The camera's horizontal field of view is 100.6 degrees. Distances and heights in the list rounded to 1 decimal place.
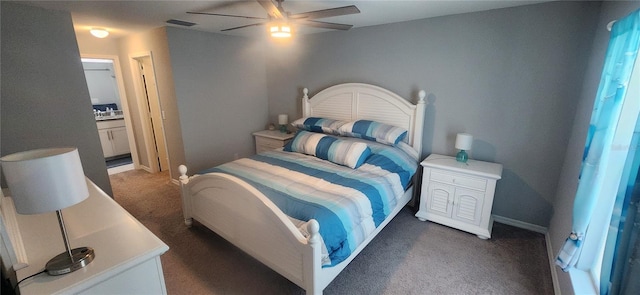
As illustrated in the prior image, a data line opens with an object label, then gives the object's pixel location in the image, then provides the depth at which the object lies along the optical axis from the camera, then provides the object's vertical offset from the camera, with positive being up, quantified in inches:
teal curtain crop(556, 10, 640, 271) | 50.6 -7.2
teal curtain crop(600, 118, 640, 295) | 39.5 -23.1
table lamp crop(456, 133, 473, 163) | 102.9 -19.6
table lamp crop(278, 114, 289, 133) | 165.2 -17.4
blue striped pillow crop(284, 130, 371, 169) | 106.4 -24.3
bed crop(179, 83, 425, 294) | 66.9 -35.5
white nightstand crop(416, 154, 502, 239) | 98.4 -39.7
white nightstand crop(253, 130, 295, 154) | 155.6 -28.2
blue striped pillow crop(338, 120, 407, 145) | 117.6 -18.3
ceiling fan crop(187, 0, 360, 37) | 74.5 +22.2
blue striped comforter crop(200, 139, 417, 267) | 71.8 -31.1
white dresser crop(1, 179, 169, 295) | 41.2 -27.8
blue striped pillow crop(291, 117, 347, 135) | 133.2 -17.1
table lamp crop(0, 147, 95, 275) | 36.2 -12.3
